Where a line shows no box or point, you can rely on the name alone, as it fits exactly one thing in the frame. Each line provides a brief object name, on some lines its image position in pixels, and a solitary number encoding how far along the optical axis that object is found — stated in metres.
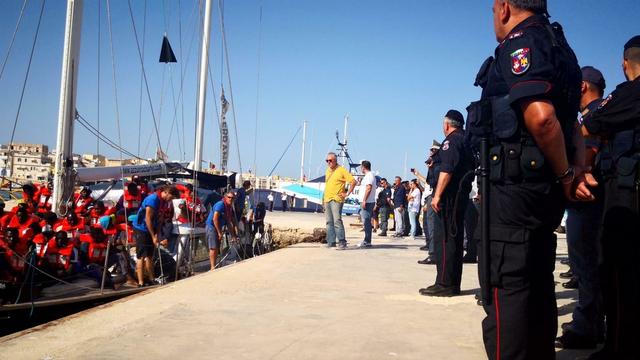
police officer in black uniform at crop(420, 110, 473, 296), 4.86
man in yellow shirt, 9.53
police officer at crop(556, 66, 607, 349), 3.13
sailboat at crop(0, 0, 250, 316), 6.01
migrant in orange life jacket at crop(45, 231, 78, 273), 6.51
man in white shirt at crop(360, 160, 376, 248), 10.39
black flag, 16.84
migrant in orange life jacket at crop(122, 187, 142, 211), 9.38
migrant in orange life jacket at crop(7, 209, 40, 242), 6.75
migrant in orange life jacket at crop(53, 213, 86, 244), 7.47
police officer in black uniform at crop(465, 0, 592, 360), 2.32
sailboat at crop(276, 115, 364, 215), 42.69
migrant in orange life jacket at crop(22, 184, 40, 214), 9.60
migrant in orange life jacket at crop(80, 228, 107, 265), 7.34
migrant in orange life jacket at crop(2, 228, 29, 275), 5.64
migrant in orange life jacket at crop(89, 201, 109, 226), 9.09
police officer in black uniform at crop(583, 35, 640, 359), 2.73
